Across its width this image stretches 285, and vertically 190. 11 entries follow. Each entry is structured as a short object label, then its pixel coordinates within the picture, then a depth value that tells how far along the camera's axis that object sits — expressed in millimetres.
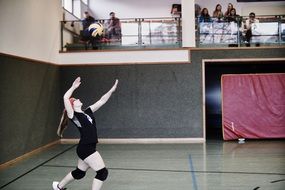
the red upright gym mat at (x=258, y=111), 11180
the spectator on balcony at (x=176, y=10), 14703
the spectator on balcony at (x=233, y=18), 10969
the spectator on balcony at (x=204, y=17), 11087
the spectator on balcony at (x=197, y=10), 12496
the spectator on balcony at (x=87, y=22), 11530
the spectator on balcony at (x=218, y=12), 11546
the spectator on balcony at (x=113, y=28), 11273
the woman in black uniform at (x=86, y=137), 4969
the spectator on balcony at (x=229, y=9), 11741
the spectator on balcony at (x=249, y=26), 10953
